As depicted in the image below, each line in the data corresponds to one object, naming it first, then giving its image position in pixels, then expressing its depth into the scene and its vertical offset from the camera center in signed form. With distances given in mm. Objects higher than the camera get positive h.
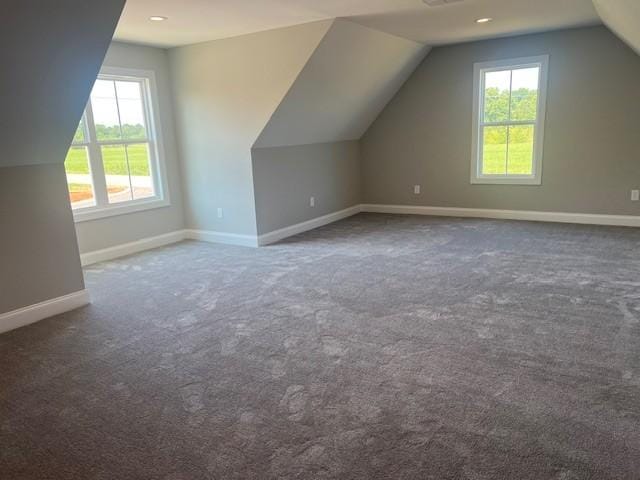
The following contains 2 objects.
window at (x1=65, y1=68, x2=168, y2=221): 4895 -11
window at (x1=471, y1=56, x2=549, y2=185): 5949 +124
